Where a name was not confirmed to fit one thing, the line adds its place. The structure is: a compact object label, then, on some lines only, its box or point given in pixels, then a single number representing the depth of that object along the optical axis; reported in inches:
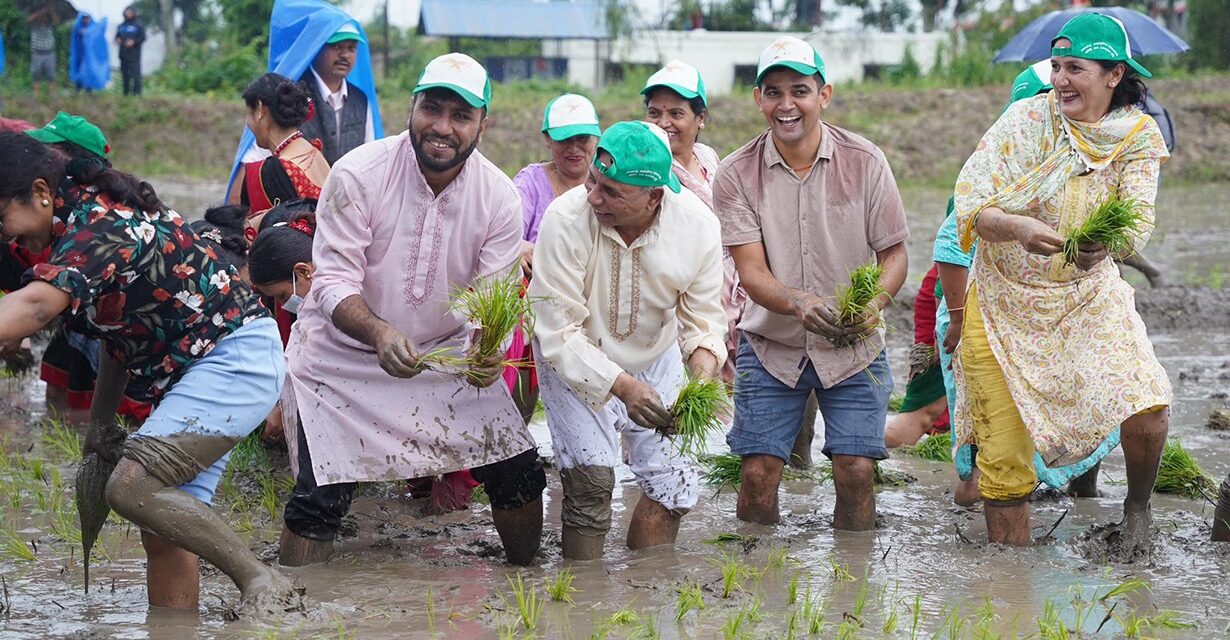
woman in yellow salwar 207.5
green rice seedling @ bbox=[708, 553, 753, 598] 194.1
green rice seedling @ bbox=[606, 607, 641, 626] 181.0
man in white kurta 202.7
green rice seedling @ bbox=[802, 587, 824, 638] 176.6
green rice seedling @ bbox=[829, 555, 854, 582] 202.5
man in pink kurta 202.4
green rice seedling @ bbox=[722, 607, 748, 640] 172.2
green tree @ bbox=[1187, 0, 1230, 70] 1229.1
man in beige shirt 228.1
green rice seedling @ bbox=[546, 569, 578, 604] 191.5
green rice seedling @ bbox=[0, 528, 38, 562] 215.3
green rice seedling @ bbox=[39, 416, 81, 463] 282.2
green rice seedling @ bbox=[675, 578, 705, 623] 183.9
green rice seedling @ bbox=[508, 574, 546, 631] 178.1
